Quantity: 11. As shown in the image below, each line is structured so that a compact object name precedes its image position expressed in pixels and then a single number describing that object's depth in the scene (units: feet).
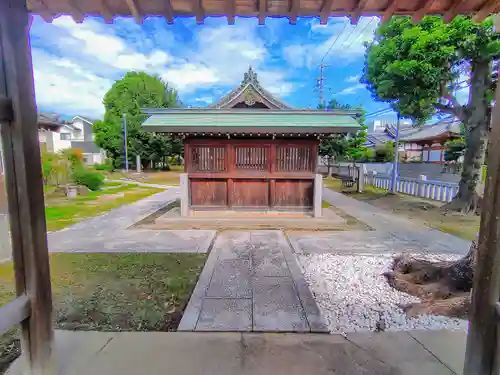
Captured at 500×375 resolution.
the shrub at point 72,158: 49.26
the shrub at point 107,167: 92.77
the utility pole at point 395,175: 47.09
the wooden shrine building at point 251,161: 28.32
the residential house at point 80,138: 141.08
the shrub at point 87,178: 47.65
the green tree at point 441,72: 24.83
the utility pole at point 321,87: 101.90
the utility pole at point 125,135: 85.80
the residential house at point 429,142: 70.64
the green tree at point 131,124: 92.99
